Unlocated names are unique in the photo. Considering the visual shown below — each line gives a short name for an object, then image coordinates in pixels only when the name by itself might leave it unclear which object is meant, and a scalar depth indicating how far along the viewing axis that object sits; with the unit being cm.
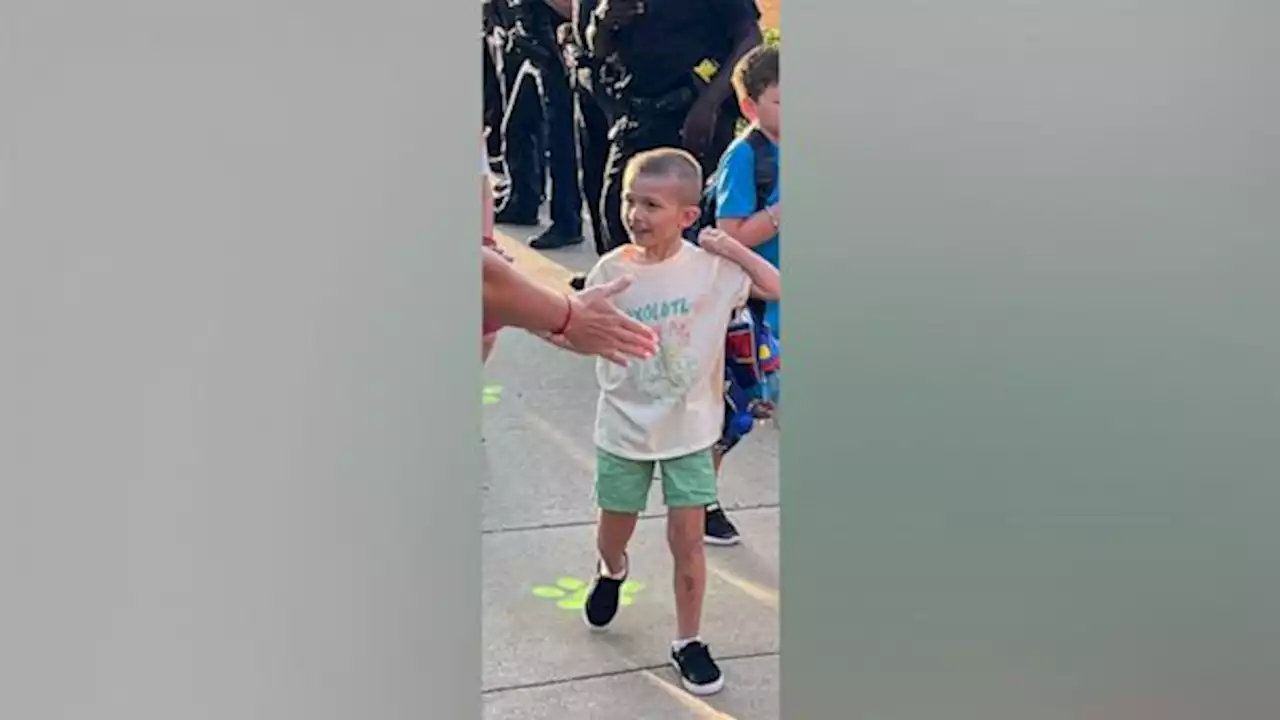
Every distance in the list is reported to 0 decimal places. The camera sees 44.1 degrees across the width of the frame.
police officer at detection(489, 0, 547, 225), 787
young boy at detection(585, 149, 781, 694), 367
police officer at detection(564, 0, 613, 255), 586
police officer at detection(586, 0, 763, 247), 516
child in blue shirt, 426
